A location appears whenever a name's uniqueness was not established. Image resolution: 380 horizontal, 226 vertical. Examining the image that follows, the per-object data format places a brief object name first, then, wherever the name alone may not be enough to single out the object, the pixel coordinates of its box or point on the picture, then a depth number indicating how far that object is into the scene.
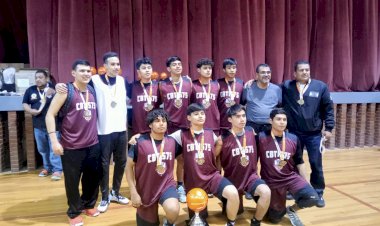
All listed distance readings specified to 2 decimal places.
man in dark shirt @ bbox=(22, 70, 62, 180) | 4.26
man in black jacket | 3.40
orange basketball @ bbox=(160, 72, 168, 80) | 4.73
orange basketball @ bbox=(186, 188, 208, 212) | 2.39
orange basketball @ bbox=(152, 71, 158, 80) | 4.62
